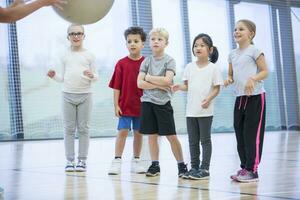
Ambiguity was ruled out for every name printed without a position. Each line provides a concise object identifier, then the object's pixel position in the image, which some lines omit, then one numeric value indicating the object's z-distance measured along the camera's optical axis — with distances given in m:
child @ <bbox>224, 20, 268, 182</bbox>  5.04
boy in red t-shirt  6.00
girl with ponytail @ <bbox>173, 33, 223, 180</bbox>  5.27
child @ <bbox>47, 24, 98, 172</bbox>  6.27
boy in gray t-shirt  5.43
